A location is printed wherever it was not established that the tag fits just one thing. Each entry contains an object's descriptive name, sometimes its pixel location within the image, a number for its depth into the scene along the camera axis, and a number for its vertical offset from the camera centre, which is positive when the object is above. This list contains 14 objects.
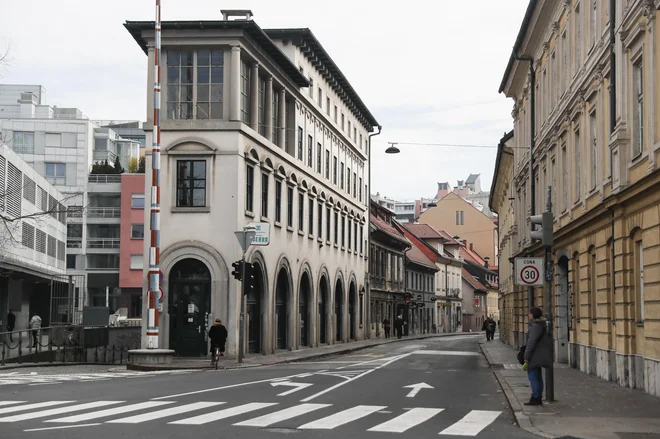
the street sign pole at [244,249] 29.80 +1.51
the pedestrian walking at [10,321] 52.25 -1.40
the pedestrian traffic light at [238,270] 29.48 +0.84
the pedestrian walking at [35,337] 32.73 -1.44
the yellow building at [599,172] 18.52 +3.18
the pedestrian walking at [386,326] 66.12 -2.08
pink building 85.00 +4.97
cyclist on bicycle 28.86 -1.22
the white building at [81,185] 87.94 +10.61
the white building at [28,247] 53.06 +3.52
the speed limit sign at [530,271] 18.84 +0.53
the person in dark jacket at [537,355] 15.88 -0.99
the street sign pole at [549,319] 16.30 -0.39
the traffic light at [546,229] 17.06 +1.25
